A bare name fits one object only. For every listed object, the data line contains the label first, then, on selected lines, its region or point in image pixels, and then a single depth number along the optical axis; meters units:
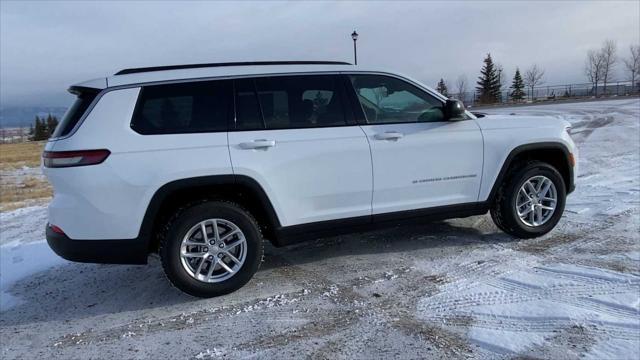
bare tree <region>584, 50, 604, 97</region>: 58.81
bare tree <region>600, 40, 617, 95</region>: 58.36
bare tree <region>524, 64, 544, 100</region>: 60.56
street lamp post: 22.59
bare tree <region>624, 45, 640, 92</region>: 57.75
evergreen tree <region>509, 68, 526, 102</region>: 52.03
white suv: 3.68
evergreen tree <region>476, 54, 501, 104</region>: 55.48
